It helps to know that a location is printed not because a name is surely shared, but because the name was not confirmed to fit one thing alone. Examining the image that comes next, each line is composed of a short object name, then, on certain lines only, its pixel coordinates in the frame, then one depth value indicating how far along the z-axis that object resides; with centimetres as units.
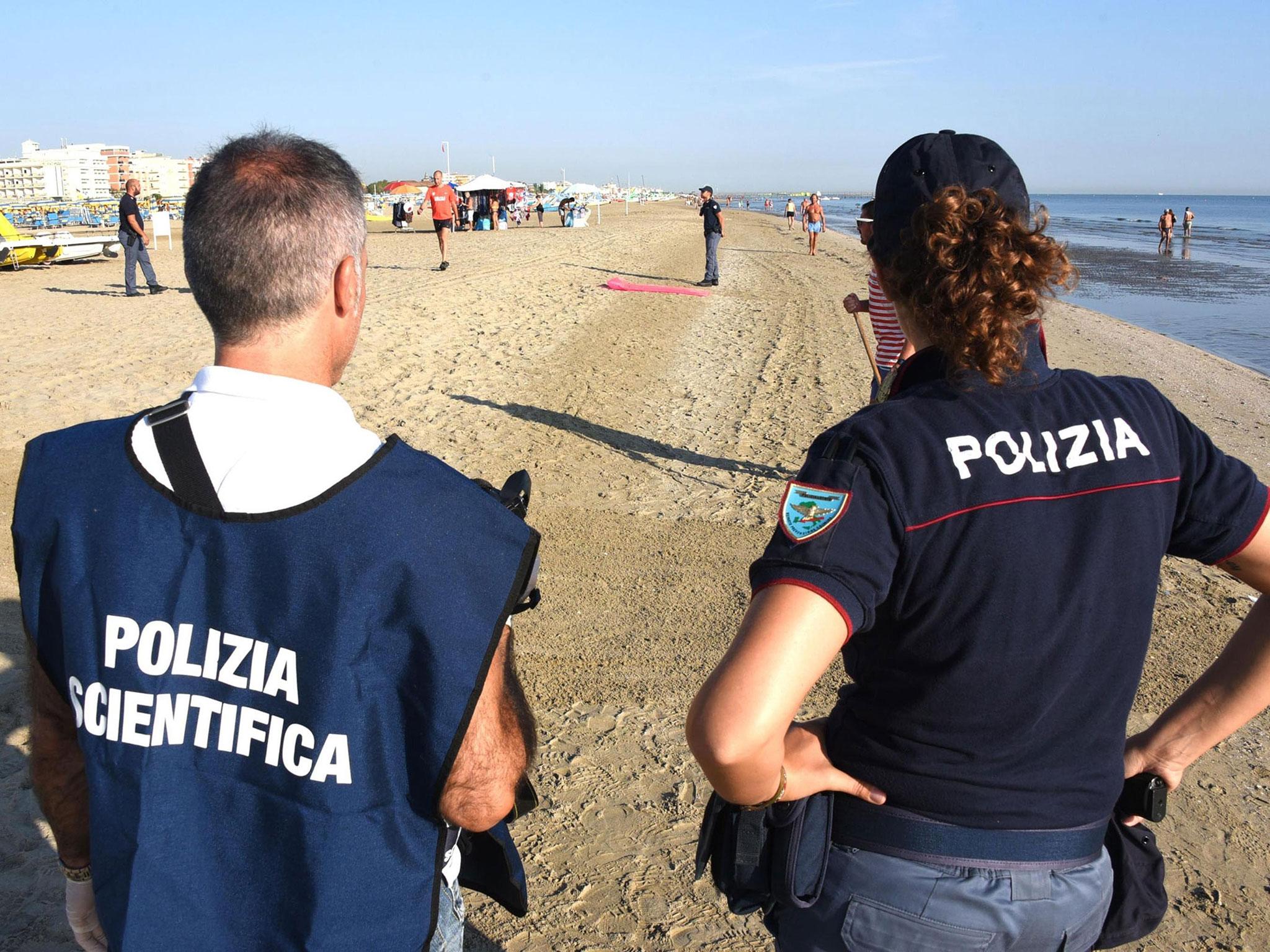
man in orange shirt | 1952
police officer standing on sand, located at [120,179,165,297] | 1449
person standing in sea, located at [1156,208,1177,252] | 3962
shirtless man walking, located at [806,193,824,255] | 2953
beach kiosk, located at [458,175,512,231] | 3741
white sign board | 2378
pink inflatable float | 1767
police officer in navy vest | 127
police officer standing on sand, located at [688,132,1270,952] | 131
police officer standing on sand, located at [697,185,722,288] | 1753
